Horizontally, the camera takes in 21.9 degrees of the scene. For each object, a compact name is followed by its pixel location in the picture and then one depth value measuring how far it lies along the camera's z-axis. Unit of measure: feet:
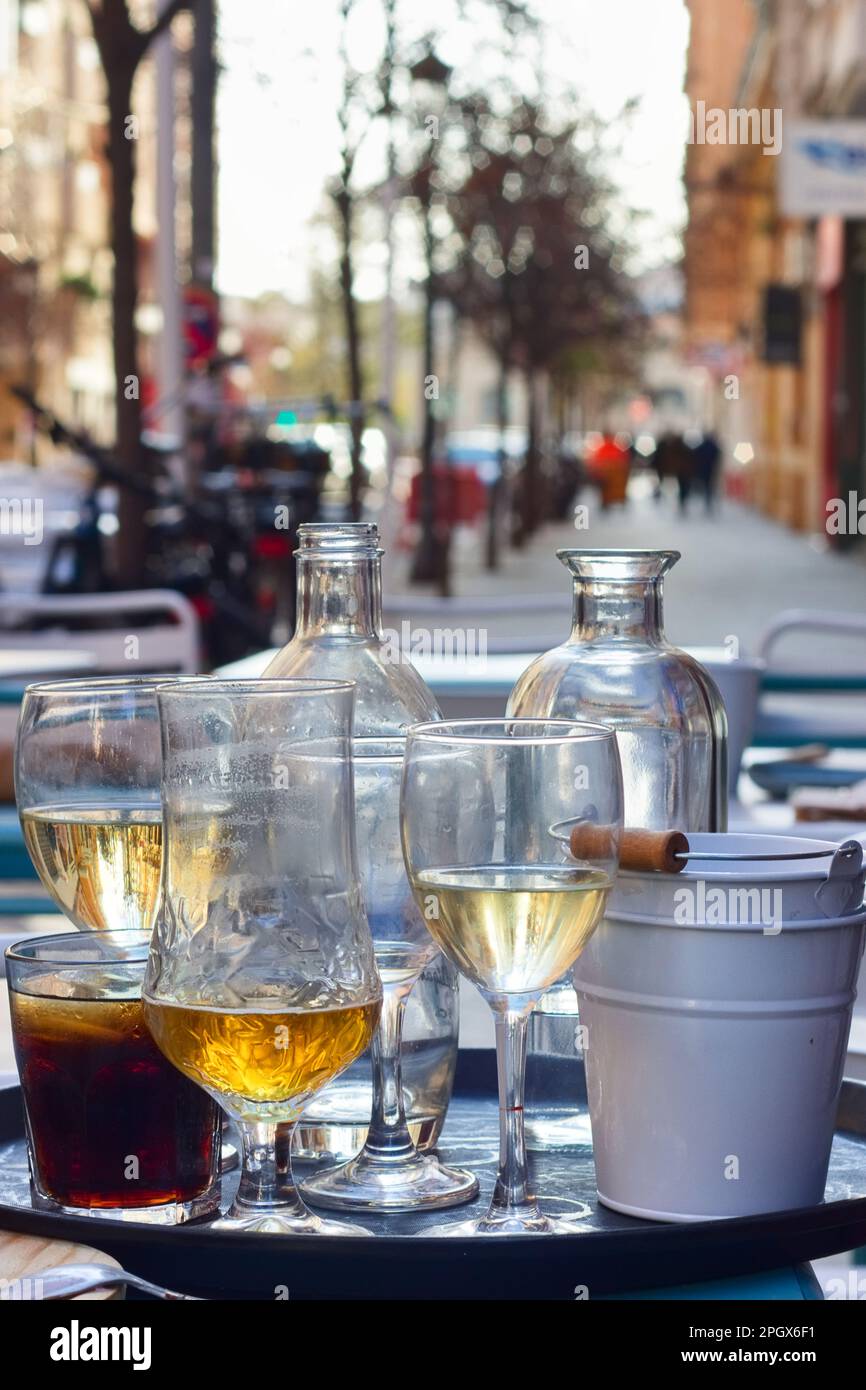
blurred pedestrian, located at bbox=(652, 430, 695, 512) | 161.48
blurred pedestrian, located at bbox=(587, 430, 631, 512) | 157.28
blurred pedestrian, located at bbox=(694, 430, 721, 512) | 153.69
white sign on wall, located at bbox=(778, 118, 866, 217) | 60.75
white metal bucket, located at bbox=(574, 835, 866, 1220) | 3.80
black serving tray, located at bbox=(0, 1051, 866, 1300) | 3.65
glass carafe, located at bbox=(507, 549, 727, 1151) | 4.57
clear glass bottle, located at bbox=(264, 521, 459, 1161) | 4.35
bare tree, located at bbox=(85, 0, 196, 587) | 24.04
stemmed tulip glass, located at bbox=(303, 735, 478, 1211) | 4.04
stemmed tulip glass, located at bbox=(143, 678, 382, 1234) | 3.54
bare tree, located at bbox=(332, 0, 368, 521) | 40.52
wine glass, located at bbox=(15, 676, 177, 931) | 4.30
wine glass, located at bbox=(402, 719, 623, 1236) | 3.60
